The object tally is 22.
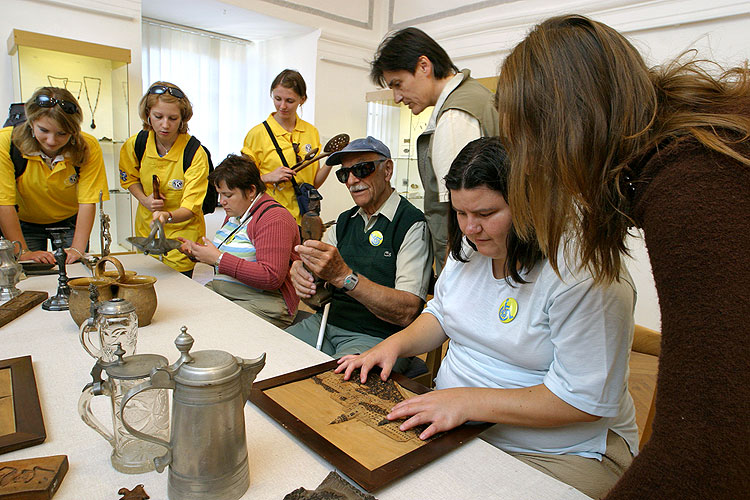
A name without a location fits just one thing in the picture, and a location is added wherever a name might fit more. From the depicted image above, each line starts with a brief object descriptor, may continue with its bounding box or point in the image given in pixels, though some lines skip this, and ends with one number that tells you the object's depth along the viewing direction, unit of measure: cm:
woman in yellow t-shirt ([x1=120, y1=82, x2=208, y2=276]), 299
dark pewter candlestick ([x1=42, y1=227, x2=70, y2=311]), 190
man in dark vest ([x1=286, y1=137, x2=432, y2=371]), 196
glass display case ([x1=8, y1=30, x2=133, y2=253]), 393
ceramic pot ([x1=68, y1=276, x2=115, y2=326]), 162
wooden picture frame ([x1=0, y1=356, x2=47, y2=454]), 99
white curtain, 610
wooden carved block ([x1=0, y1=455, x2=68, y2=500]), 82
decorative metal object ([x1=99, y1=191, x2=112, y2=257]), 216
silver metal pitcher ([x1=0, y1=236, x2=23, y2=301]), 198
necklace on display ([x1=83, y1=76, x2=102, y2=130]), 418
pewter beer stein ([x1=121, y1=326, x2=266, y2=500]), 79
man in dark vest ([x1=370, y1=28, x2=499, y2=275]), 224
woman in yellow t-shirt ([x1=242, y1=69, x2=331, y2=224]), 389
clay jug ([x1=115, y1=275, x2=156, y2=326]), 166
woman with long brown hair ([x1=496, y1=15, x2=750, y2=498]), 57
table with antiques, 90
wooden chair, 221
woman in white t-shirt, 116
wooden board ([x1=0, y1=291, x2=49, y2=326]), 173
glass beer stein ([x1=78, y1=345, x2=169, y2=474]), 89
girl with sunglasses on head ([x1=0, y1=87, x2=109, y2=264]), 255
